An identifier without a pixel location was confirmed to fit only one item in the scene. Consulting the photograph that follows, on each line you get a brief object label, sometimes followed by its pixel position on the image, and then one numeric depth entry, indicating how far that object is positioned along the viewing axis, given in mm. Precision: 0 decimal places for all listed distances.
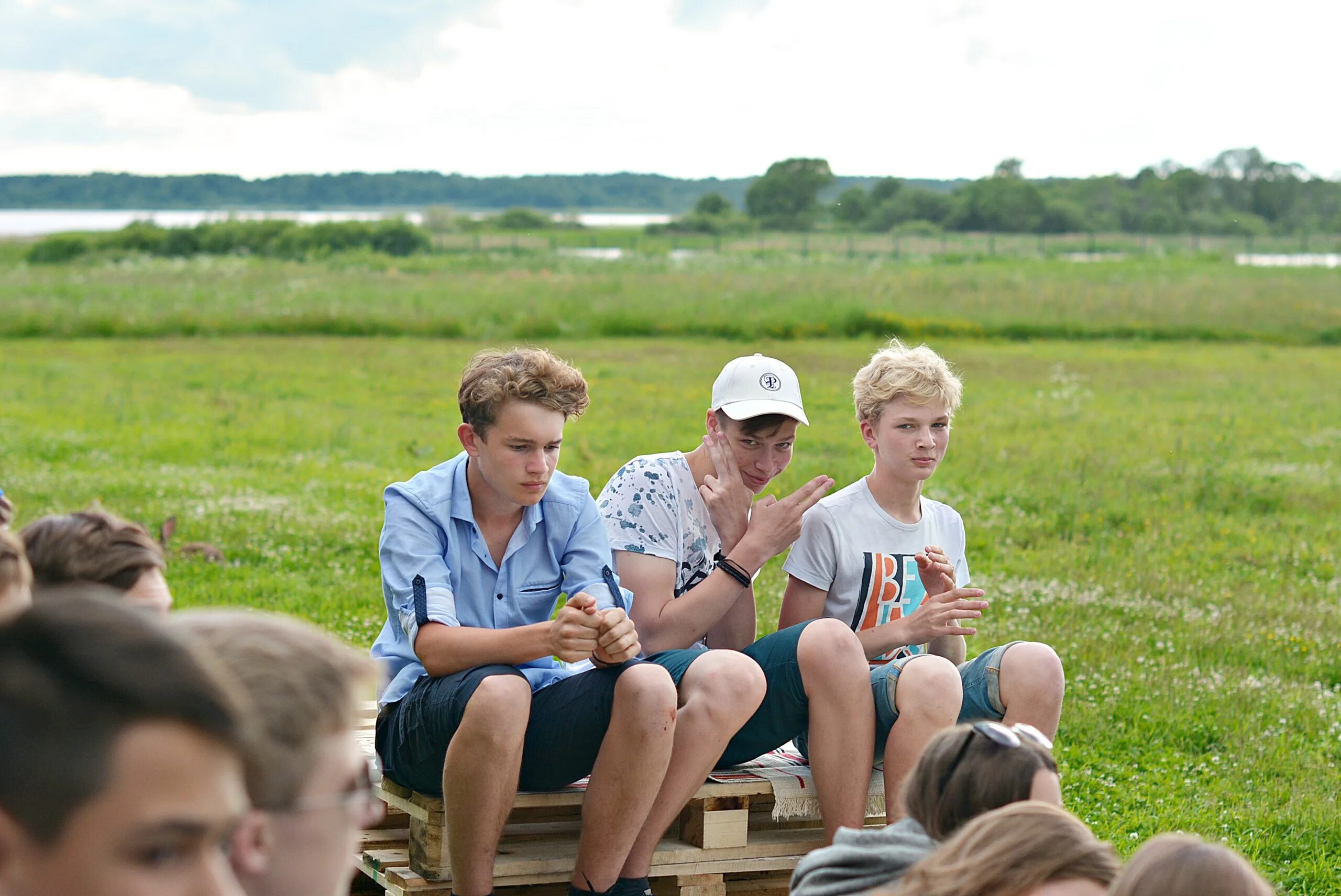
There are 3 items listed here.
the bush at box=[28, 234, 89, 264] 46406
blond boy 3684
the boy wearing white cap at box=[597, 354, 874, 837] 3561
